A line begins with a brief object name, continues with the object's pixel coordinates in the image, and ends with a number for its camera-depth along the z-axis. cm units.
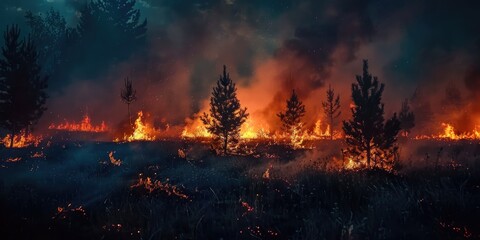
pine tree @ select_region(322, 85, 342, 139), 4078
